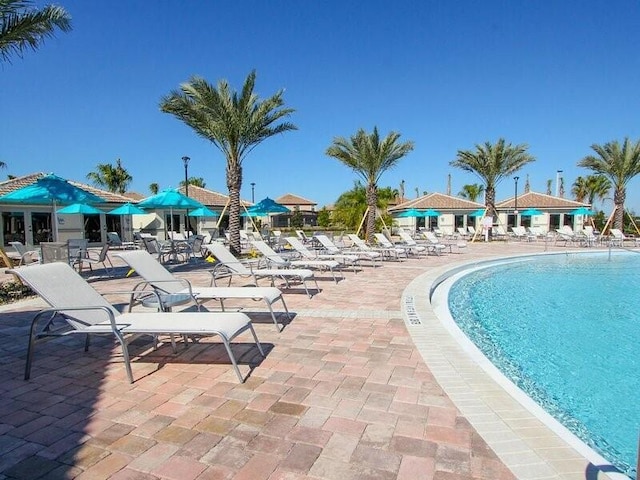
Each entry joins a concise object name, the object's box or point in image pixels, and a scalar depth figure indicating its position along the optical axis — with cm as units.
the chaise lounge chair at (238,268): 755
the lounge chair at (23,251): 1105
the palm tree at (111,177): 4291
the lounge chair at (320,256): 1129
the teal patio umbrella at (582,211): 3142
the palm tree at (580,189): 4891
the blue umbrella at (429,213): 3061
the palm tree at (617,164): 2734
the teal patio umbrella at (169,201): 1413
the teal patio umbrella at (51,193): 1007
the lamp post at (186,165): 2306
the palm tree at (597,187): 4694
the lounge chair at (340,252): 1312
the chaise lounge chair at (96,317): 367
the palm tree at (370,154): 2159
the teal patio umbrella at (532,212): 3262
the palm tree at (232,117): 1499
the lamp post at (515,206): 3102
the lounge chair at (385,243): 1642
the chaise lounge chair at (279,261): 952
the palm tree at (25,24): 812
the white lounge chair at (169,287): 525
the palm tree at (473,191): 5647
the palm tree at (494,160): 2695
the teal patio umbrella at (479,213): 3347
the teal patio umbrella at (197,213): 2152
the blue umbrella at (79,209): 1668
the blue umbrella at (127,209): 1792
